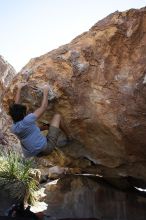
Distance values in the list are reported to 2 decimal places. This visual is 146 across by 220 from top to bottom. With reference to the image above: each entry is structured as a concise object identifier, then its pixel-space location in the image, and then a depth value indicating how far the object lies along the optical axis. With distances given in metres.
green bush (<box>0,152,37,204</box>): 5.59
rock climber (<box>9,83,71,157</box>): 3.35
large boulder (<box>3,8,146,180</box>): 3.51
